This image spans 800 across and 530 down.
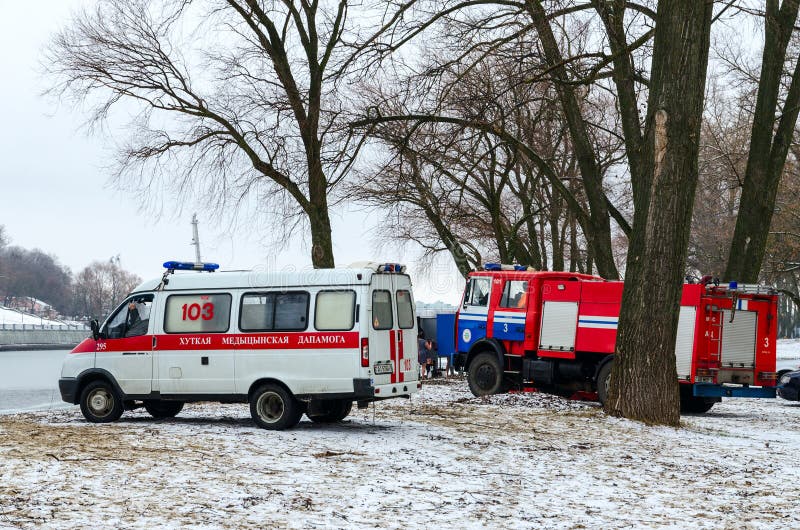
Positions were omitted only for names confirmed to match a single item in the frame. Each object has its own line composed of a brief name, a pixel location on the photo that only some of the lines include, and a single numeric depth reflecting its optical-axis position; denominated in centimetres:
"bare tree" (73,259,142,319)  15088
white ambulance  1411
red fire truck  1922
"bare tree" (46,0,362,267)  2458
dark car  2217
